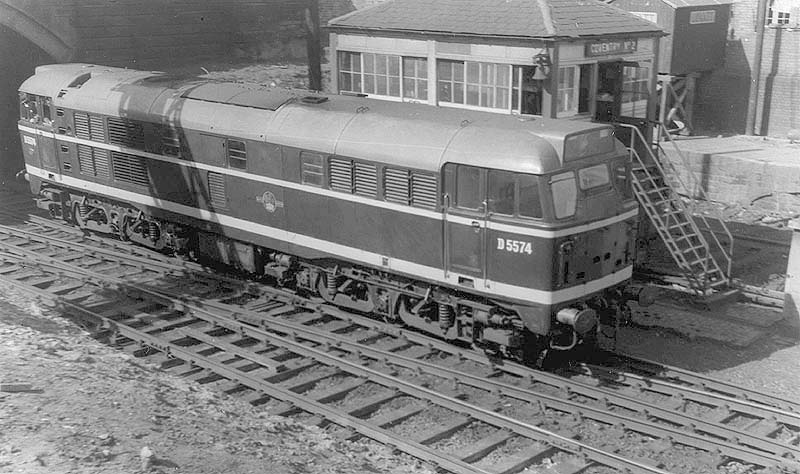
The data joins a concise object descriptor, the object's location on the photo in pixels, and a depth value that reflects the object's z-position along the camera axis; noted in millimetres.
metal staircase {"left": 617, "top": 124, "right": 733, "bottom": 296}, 14578
